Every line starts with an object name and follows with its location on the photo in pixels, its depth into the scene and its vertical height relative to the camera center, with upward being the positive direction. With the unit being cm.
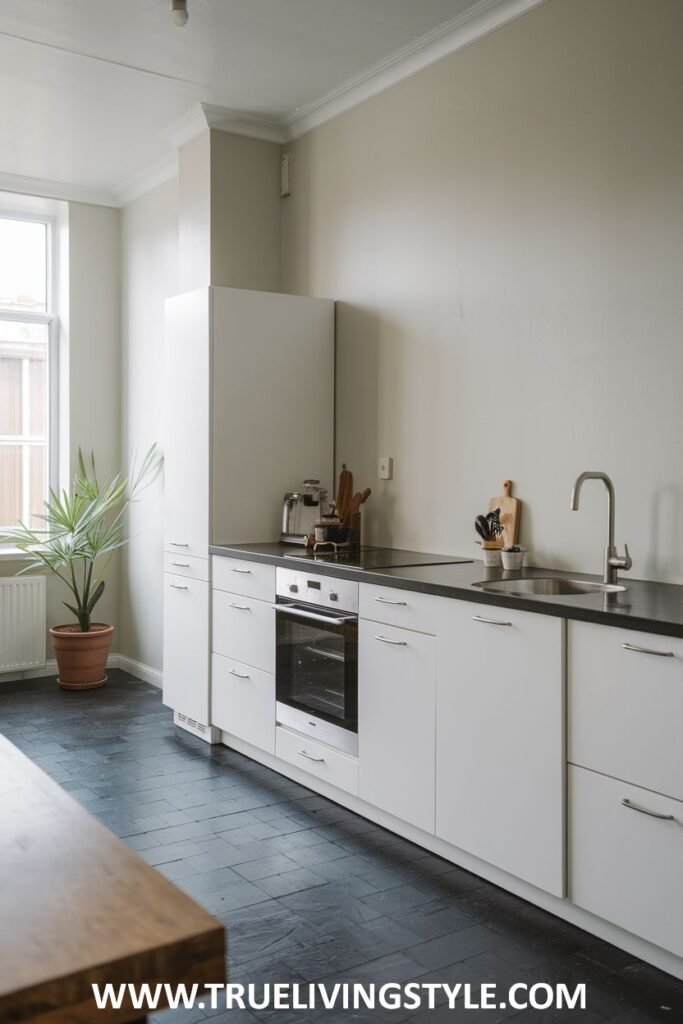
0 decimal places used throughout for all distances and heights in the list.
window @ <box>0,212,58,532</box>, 573 +62
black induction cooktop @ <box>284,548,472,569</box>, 333 -33
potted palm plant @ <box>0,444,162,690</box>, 529 -47
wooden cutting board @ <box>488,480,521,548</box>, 327 -15
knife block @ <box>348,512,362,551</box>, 394 -25
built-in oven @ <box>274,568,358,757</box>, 326 -69
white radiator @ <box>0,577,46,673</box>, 542 -91
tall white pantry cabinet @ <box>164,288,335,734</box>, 405 +19
